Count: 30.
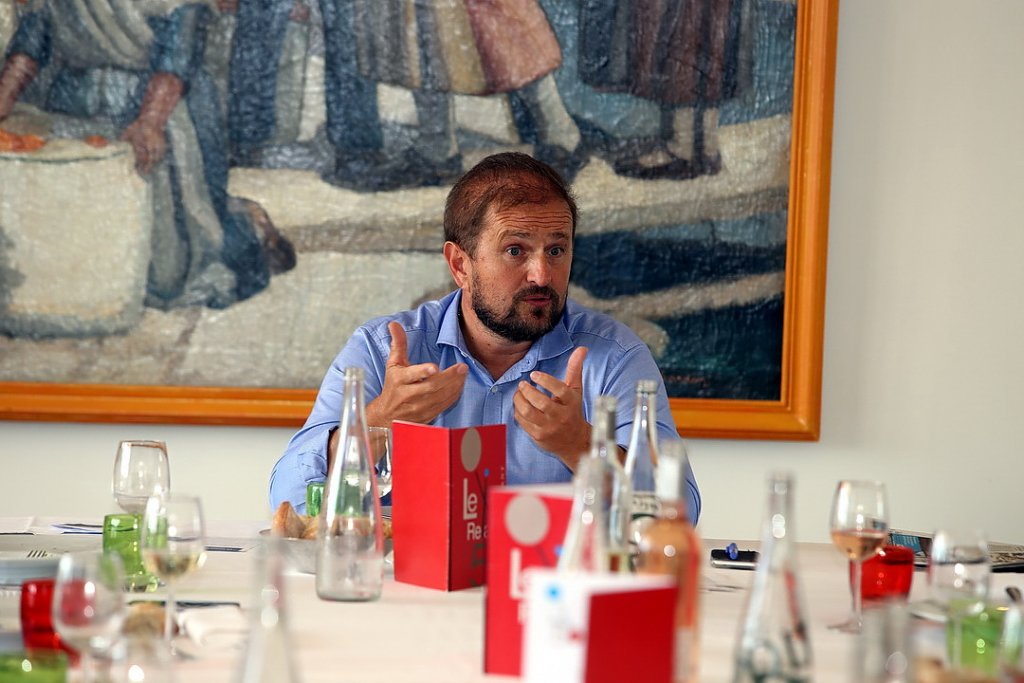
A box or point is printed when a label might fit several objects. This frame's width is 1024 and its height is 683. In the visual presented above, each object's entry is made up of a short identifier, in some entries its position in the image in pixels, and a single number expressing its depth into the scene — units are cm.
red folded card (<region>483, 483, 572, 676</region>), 506
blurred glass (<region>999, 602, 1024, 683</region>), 490
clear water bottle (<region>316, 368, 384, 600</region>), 536
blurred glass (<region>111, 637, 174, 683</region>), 482
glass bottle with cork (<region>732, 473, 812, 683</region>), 490
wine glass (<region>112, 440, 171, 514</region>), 559
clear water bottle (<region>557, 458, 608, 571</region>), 492
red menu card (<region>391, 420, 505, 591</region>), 542
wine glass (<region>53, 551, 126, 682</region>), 493
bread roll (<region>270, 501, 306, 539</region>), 556
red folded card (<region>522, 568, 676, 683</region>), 480
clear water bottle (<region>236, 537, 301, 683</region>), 478
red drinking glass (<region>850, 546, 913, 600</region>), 546
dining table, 507
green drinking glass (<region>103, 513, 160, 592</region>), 546
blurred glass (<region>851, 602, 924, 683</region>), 470
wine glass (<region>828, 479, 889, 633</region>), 536
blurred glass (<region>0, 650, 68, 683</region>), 488
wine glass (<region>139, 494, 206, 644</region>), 518
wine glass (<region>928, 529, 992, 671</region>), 524
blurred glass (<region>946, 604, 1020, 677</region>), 507
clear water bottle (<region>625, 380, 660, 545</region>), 544
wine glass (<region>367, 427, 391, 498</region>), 569
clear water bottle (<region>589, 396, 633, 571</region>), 511
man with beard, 619
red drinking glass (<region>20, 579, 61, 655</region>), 509
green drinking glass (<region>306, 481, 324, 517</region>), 574
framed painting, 687
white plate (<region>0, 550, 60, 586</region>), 533
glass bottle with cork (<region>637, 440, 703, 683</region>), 489
